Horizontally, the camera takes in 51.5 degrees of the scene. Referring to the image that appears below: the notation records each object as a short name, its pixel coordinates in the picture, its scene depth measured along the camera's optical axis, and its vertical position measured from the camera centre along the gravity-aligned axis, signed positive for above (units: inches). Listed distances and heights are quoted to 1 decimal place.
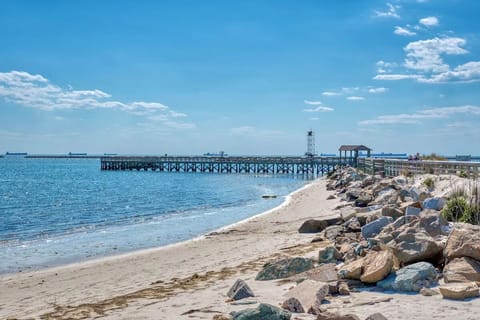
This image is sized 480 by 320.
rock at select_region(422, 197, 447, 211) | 446.3 -38.5
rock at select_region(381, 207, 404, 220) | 426.0 -44.7
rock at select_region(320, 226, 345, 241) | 454.4 -67.4
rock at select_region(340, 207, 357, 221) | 522.9 -56.7
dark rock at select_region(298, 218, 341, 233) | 540.4 -70.4
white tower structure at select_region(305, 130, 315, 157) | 3225.9 +116.6
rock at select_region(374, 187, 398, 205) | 592.1 -45.4
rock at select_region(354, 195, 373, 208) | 697.8 -58.1
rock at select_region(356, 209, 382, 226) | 449.2 -52.0
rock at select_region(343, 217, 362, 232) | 454.6 -60.4
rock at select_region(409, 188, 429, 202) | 541.8 -37.4
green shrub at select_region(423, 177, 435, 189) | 708.0 -31.8
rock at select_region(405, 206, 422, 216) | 408.1 -41.7
